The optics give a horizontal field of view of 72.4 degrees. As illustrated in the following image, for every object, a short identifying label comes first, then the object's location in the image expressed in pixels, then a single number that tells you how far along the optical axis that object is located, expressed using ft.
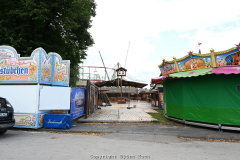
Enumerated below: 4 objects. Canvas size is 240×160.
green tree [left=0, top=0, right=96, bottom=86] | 39.65
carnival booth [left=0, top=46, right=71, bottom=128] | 27.27
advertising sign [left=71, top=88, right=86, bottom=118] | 33.72
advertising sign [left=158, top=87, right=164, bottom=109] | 62.44
